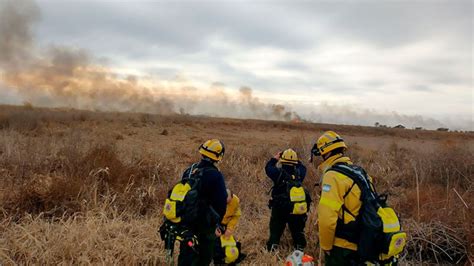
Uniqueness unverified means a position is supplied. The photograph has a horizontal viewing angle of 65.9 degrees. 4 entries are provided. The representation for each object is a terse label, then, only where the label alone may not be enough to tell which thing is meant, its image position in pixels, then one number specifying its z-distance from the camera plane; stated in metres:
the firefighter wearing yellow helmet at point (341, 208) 3.47
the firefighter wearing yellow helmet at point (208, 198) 4.15
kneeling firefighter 4.96
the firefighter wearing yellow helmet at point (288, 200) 6.17
